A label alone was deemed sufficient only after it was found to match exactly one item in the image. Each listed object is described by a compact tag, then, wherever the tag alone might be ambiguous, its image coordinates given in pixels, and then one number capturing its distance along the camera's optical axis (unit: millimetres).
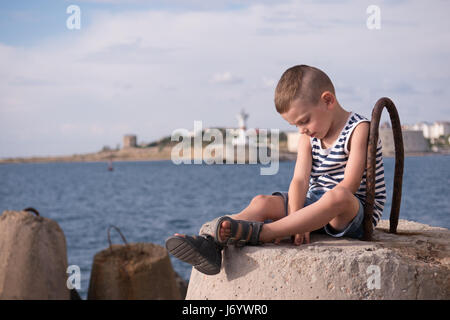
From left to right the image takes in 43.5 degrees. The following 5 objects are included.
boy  3559
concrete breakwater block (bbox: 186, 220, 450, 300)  3387
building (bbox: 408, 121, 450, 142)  31302
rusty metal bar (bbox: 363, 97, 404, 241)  3838
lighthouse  68125
